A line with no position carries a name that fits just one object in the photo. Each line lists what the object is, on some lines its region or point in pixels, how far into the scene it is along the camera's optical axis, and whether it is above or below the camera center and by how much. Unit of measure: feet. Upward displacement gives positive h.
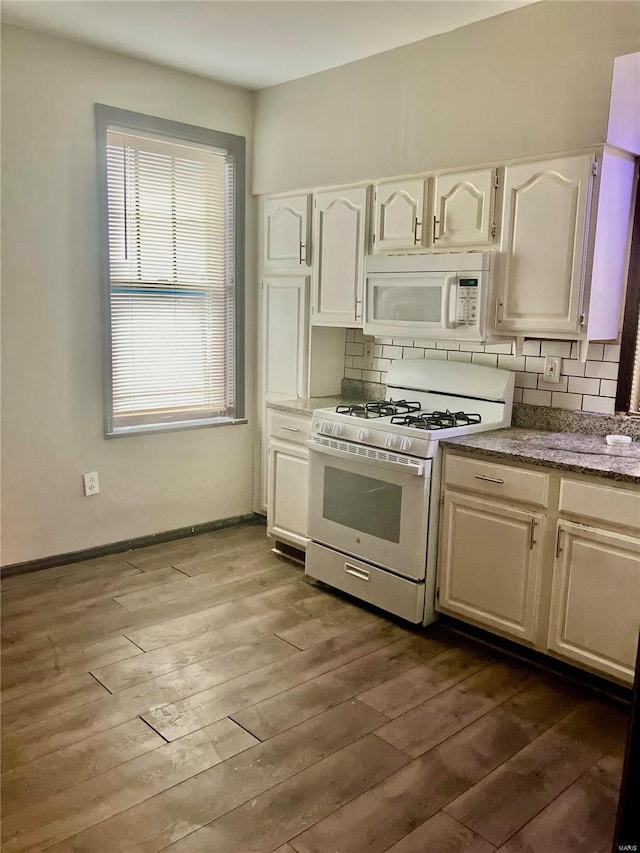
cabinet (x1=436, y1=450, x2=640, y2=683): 8.18 -2.94
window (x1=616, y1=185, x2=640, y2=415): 9.68 -0.26
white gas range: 9.92 -2.34
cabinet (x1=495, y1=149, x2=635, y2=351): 8.96 +1.05
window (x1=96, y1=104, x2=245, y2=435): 12.15 +0.76
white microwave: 9.86 +0.39
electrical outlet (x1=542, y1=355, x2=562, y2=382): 10.37 -0.62
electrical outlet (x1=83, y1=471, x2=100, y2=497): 12.26 -2.99
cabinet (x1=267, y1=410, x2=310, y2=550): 12.31 -2.88
